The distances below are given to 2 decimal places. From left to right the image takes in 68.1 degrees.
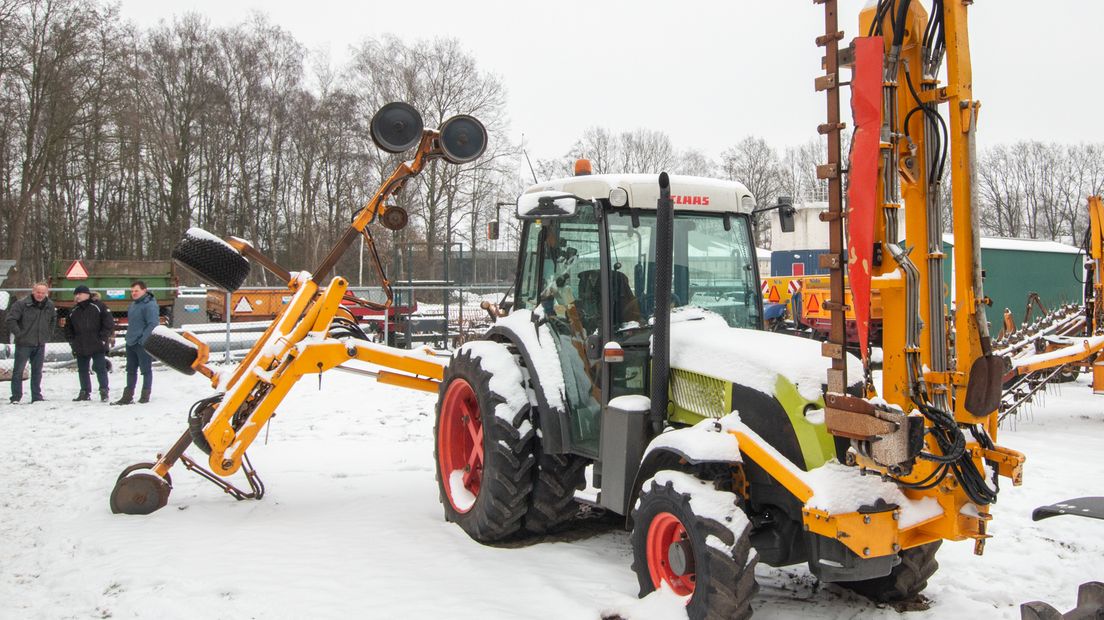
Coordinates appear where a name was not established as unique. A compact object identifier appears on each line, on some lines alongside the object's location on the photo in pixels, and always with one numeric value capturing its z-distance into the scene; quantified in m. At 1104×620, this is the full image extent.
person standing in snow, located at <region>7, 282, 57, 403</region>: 11.30
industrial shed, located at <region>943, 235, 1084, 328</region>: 23.14
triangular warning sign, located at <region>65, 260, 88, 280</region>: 17.75
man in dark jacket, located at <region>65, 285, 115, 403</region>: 11.45
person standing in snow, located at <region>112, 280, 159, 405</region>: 11.39
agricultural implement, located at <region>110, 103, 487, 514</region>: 5.70
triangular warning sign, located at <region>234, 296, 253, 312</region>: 20.91
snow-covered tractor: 3.56
